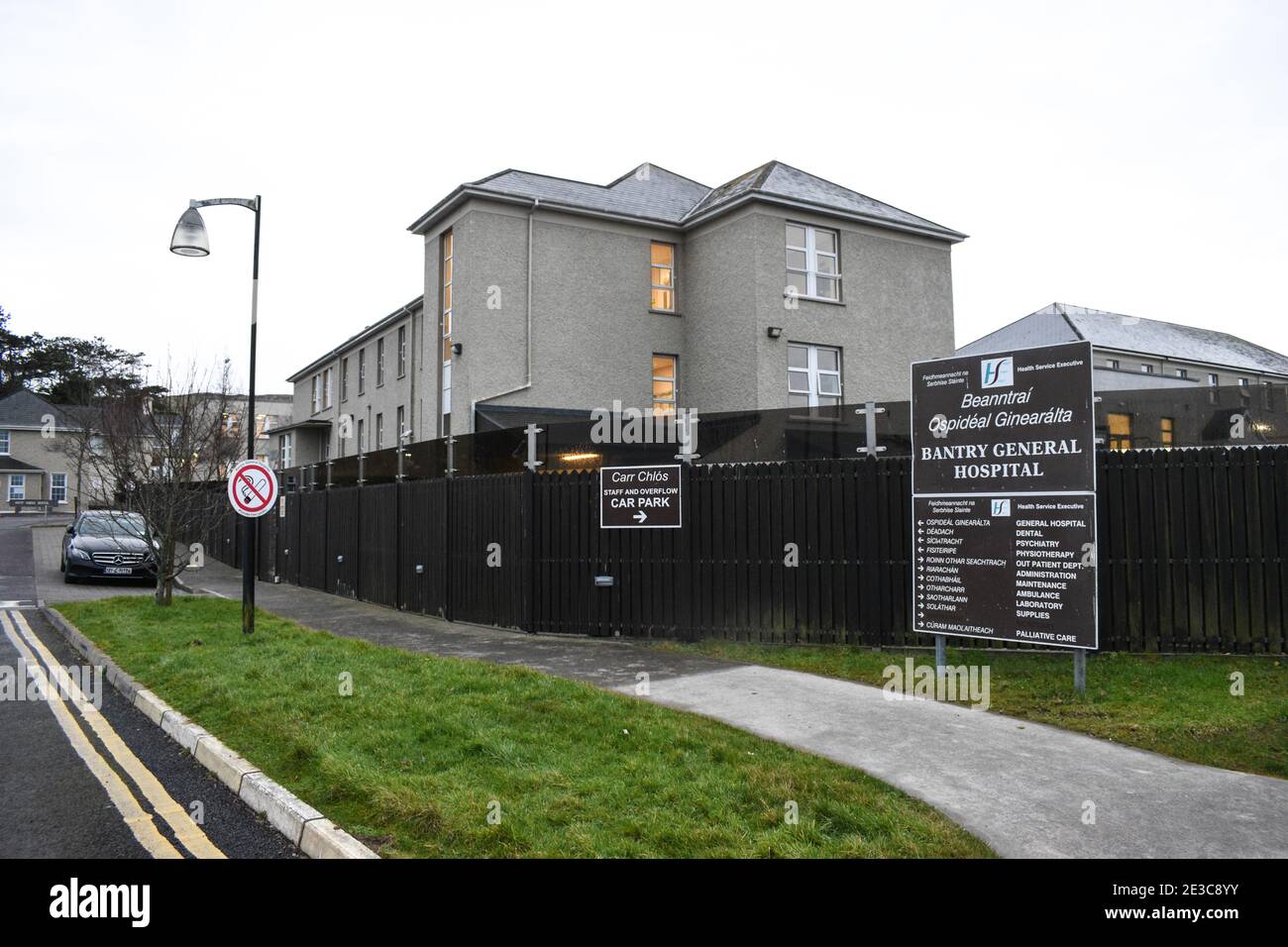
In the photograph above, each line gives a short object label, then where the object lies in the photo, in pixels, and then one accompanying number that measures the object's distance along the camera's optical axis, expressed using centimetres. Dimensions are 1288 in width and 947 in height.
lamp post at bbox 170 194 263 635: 1126
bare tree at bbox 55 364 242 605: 1371
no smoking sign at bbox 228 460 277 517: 1083
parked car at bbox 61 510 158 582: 1919
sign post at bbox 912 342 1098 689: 763
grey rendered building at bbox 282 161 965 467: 2133
